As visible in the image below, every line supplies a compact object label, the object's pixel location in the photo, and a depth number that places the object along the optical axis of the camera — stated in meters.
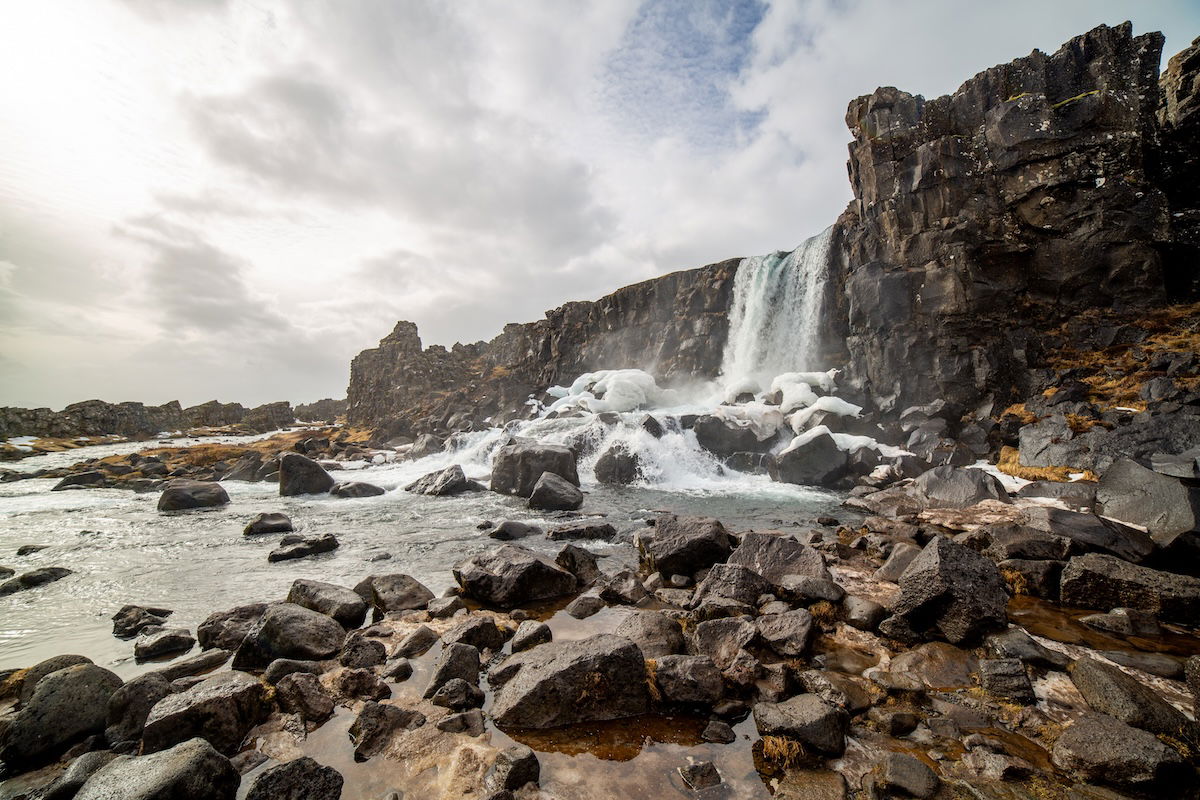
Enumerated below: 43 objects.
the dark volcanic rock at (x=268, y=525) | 14.87
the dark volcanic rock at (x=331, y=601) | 7.52
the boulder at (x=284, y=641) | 6.21
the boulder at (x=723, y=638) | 5.96
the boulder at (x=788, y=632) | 5.97
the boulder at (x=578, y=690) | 4.89
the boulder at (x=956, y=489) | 15.34
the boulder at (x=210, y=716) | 4.44
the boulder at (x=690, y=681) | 5.07
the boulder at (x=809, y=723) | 4.32
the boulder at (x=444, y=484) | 22.03
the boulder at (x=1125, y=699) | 4.38
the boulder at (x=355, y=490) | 22.44
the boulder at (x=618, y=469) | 24.42
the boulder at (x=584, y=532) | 13.36
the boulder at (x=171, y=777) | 3.53
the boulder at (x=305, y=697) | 5.02
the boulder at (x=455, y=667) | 5.49
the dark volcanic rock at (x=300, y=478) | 23.73
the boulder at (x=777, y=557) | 8.59
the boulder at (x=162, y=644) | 6.71
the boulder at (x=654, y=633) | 6.18
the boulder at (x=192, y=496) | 19.44
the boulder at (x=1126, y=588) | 6.79
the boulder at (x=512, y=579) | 8.42
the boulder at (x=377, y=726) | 4.49
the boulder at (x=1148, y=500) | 9.47
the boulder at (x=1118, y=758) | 3.69
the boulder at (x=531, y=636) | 6.49
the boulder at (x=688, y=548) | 9.76
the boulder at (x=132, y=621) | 7.52
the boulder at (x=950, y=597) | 6.17
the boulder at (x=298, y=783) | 3.70
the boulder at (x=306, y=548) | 11.81
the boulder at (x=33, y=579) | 9.76
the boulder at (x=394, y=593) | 8.22
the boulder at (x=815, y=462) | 21.69
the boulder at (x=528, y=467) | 21.39
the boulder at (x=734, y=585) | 7.62
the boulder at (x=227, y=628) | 6.89
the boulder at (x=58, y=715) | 4.42
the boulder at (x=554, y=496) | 18.03
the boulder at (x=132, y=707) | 4.71
